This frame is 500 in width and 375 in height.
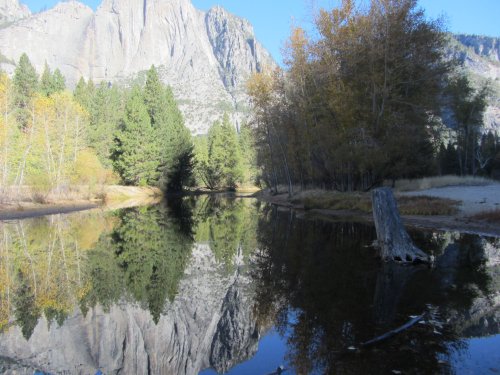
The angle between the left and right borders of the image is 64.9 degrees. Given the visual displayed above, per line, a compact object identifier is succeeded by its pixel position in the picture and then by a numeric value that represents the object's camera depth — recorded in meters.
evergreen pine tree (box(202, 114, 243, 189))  75.88
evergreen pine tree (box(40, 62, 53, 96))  70.62
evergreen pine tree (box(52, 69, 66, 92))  72.31
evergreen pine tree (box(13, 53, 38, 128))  67.50
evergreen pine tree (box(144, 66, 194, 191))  55.44
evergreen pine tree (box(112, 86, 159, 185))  51.28
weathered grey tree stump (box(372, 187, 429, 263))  11.04
